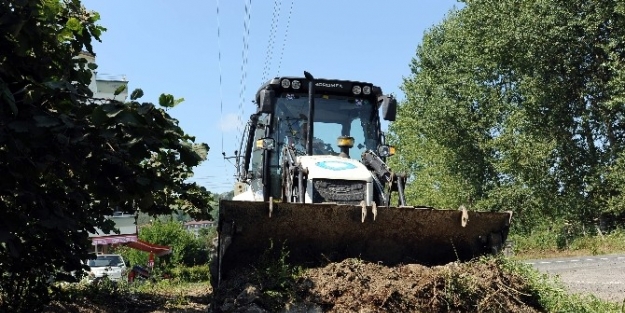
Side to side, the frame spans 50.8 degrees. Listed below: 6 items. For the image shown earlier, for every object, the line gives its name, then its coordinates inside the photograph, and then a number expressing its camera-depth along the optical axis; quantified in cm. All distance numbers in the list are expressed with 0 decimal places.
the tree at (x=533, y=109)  2506
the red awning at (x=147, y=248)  2743
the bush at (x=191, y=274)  1827
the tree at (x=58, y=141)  441
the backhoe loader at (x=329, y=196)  696
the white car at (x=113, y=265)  2072
